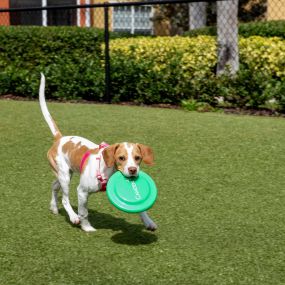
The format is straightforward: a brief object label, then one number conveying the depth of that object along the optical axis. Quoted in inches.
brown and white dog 185.2
